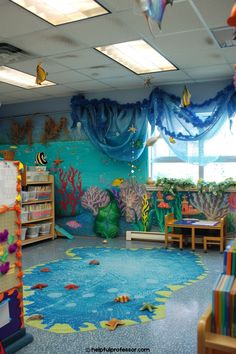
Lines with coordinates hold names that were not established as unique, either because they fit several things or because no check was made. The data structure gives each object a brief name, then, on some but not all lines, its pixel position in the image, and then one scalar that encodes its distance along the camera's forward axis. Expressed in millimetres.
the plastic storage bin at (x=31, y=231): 6239
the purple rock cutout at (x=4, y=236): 2507
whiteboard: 2539
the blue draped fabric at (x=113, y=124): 6359
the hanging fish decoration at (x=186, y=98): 5391
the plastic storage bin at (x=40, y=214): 6315
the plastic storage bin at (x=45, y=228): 6508
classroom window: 5758
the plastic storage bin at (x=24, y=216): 6084
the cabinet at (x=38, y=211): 6207
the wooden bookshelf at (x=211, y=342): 1346
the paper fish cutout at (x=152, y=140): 5996
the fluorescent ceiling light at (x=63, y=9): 3154
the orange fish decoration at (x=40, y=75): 4097
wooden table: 5398
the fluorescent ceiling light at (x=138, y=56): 4352
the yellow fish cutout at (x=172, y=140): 6051
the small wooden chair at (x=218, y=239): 5402
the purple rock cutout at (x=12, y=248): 2592
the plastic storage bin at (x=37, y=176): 6277
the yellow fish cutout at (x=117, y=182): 6590
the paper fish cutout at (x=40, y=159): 6746
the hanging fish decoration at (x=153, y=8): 1293
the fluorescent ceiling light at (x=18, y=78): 5395
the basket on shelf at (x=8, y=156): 2879
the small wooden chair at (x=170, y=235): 5611
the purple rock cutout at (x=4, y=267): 2524
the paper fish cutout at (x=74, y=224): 7004
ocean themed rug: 3098
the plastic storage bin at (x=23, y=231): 6074
